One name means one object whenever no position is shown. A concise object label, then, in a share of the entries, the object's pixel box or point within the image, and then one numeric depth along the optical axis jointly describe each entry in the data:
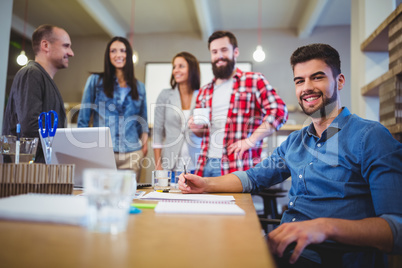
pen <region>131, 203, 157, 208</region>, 0.81
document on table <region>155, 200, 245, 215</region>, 0.72
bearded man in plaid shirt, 2.11
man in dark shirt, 1.66
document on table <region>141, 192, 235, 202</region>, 1.00
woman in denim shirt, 2.45
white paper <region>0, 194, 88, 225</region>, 0.56
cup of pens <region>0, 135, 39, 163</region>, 1.01
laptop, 1.15
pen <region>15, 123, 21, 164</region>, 1.01
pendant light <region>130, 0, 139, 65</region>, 4.95
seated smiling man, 0.82
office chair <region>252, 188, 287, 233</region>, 1.92
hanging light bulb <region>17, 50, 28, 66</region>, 4.44
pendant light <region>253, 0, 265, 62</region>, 4.38
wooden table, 0.39
